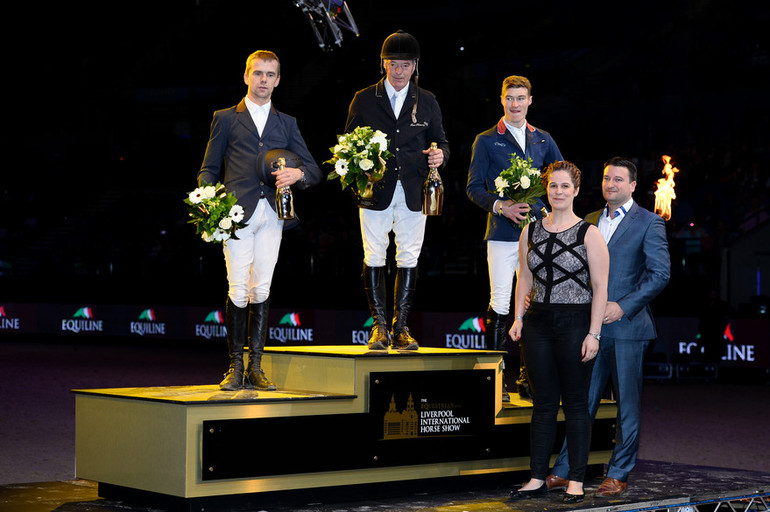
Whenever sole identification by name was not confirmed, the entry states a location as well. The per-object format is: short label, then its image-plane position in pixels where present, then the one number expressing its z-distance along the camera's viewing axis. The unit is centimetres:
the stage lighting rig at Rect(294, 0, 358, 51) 1595
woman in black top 684
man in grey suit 729
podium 669
